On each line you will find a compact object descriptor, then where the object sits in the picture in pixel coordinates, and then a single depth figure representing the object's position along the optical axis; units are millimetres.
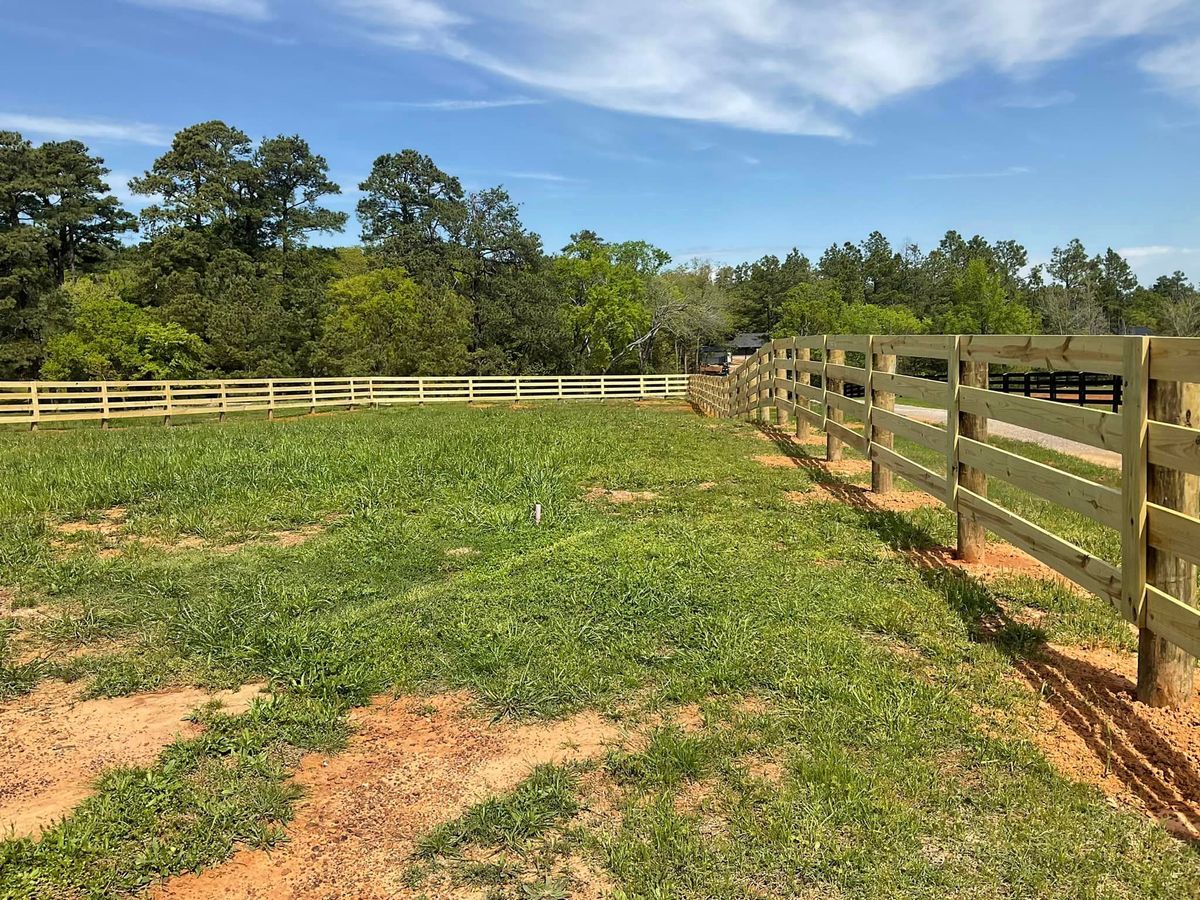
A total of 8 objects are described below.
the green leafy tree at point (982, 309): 58406
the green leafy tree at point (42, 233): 42031
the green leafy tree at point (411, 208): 52188
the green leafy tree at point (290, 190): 50719
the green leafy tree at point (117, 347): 37250
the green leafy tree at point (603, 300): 51906
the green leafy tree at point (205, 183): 46656
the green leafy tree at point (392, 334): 38469
